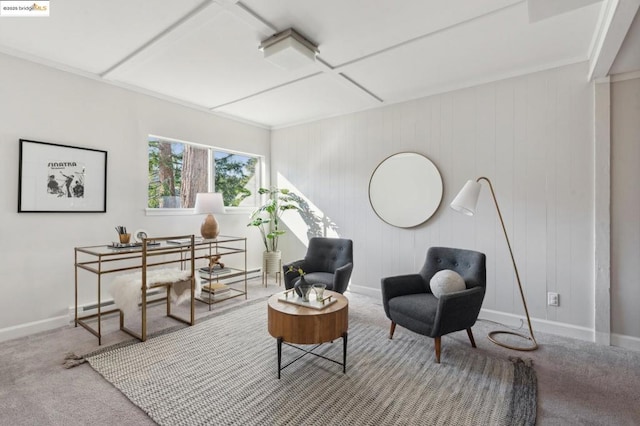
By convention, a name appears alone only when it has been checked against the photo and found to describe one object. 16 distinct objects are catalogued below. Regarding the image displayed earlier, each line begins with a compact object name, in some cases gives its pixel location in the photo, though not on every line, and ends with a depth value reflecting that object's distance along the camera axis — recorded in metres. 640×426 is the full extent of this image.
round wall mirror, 3.63
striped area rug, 1.76
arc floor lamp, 2.64
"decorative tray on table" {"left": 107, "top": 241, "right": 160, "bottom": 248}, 2.88
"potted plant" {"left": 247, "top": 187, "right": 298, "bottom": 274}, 4.71
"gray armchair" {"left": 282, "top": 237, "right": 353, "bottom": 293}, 3.37
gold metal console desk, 2.87
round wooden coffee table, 2.11
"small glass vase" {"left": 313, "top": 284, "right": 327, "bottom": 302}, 2.38
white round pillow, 2.52
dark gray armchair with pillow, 2.32
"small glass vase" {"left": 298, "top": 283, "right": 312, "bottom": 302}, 2.41
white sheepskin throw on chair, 2.68
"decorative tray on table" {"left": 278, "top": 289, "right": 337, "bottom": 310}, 2.29
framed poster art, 2.83
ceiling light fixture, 2.40
